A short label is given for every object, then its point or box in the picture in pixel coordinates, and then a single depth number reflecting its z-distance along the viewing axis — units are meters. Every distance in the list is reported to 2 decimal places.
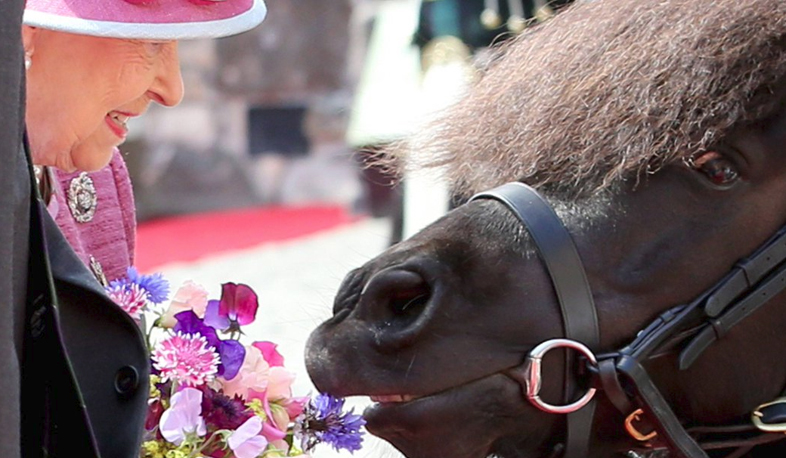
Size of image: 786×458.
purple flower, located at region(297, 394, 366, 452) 4.09
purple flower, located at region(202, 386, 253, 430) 4.06
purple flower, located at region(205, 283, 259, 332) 4.11
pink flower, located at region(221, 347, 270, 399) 4.09
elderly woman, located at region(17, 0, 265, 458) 3.90
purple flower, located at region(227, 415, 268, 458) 4.04
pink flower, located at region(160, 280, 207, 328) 4.12
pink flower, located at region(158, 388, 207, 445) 4.03
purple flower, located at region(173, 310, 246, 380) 4.08
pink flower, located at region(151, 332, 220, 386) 4.05
